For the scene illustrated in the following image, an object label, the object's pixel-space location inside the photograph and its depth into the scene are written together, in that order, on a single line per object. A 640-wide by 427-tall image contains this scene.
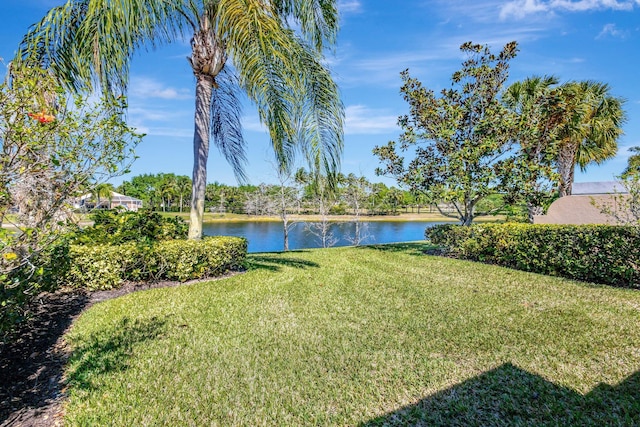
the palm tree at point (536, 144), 8.86
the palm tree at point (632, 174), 6.37
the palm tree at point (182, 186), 65.06
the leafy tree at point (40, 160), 2.59
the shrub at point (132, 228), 5.81
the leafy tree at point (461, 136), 9.12
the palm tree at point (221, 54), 4.27
